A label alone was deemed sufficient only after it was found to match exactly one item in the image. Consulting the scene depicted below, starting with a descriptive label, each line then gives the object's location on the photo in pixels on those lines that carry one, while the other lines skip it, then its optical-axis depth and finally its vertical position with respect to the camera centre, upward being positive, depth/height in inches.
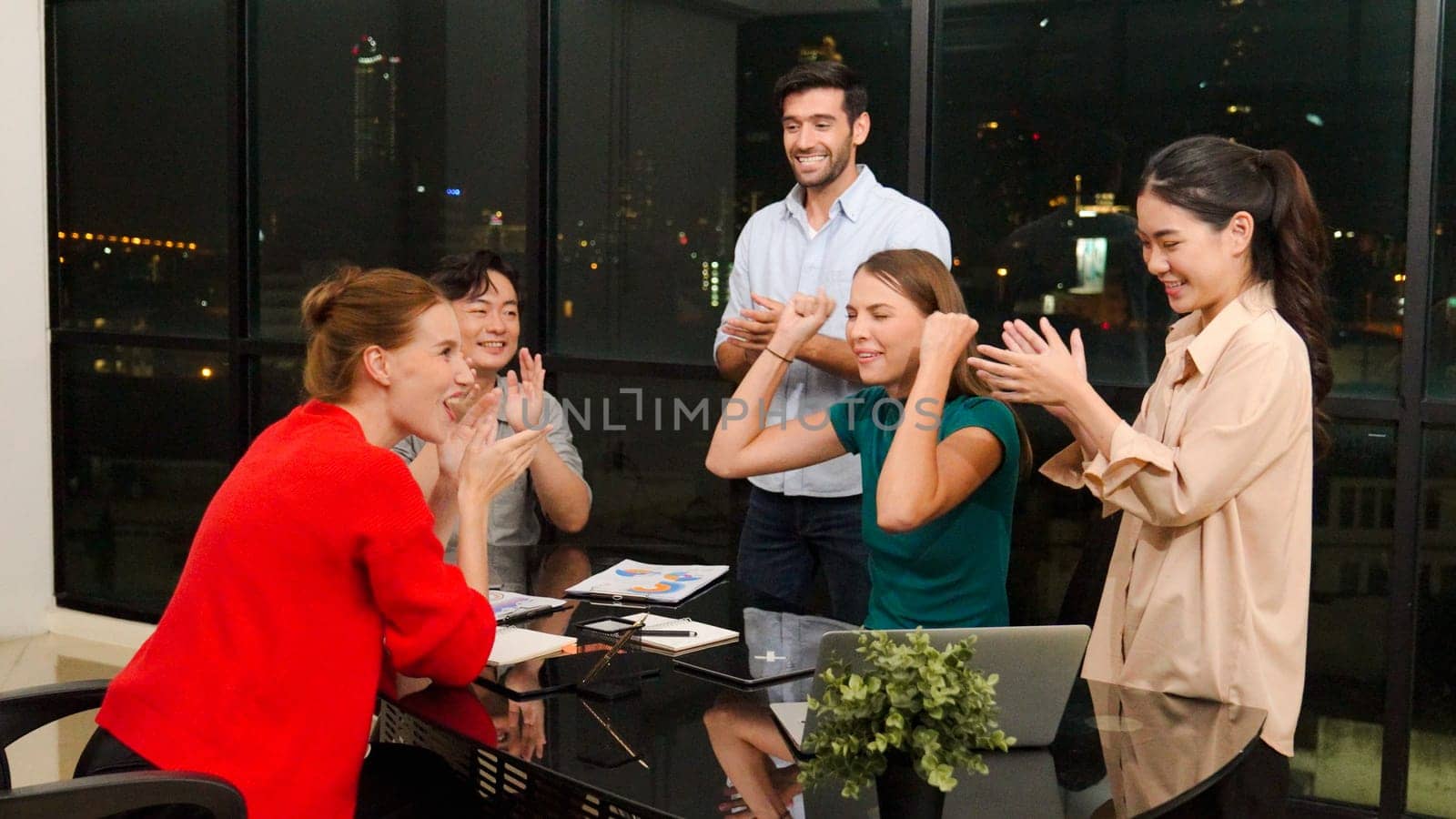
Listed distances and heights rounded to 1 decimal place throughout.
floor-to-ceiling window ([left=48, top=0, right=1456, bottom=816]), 128.5 +12.0
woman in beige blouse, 78.3 -7.9
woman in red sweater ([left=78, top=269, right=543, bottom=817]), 71.9 -18.6
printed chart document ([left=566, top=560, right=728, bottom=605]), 103.1 -22.4
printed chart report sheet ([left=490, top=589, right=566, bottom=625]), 95.8 -22.5
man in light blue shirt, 127.0 +2.3
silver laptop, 65.4 -18.3
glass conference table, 62.5 -23.1
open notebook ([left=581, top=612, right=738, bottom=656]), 88.4 -22.6
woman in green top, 94.6 -10.6
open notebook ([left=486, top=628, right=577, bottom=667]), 84.7 -22.6
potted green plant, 54.0 -17.2
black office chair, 61.2 -23.7
